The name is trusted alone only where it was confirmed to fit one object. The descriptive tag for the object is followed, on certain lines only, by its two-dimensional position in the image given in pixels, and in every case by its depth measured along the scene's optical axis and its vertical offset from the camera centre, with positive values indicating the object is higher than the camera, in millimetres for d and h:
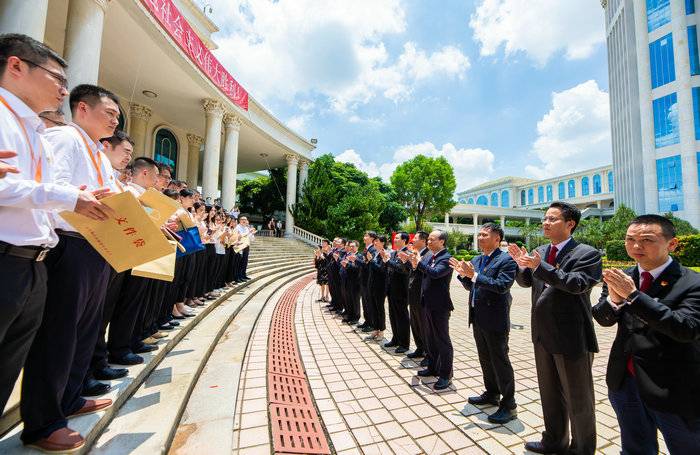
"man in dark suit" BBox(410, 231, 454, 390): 3633 -705
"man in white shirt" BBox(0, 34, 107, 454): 1425 +217
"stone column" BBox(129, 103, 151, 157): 14992 +6276
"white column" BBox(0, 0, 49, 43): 5215 +4070
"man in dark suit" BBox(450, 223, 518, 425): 3004 -677
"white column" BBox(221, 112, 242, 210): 16172 +4720
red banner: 9719 +7962
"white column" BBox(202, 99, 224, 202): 14539 +4899
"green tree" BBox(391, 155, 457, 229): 33344 +7337
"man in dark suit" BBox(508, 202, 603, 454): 2262 -627
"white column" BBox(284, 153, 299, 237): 23031 +5197
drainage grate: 2412 -1579
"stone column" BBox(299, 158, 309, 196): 24578 +6633
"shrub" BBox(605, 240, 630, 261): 20192 +268
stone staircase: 1946 -1318
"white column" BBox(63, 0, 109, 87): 6691 +4800
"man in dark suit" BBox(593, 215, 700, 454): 1693 -553
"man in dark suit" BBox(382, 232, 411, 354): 4973 -776
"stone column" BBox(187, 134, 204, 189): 19625 +5923
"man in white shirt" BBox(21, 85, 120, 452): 1738 -334
